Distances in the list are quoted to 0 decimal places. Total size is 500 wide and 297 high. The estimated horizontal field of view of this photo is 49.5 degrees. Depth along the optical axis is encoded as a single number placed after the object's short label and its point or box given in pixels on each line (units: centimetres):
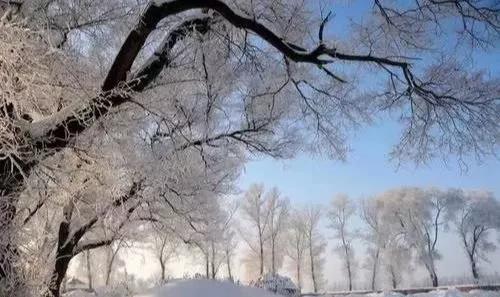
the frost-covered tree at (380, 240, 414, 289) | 5056
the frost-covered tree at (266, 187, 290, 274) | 4950
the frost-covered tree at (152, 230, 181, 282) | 1724
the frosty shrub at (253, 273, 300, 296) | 2067
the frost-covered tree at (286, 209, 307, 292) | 5481
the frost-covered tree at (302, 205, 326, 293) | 5494
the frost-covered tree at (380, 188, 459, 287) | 4784
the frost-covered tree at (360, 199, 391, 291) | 5253
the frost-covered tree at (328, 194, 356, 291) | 5512
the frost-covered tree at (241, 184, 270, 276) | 4866
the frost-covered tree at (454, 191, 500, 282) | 4759
